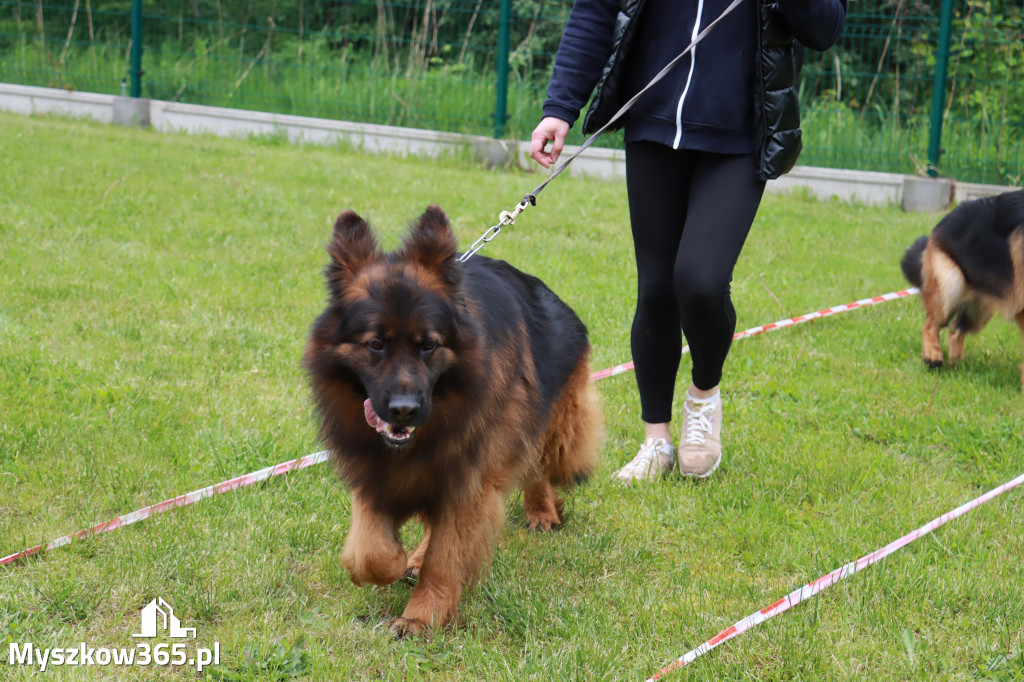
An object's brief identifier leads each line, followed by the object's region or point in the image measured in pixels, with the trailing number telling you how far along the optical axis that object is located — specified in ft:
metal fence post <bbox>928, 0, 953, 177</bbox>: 36.47
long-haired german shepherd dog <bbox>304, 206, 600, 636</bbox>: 9.02
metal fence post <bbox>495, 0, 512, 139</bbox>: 39.81
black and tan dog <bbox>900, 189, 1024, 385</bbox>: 19.56
